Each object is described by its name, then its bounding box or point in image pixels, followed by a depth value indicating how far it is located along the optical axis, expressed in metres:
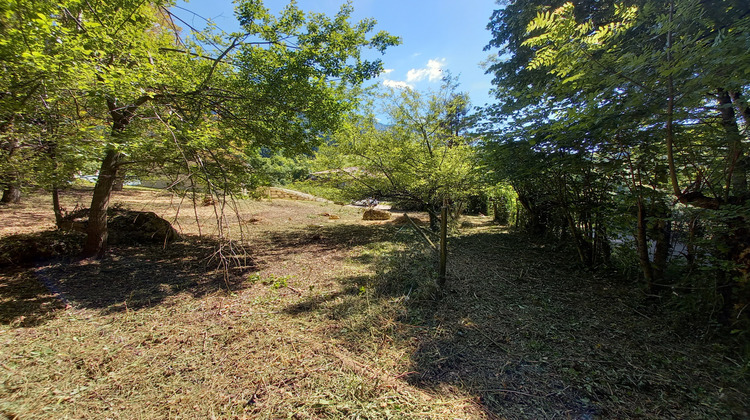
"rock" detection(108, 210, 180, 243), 5.42
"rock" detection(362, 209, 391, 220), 9.95
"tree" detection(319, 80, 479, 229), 5.97
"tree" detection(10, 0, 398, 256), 2.30
